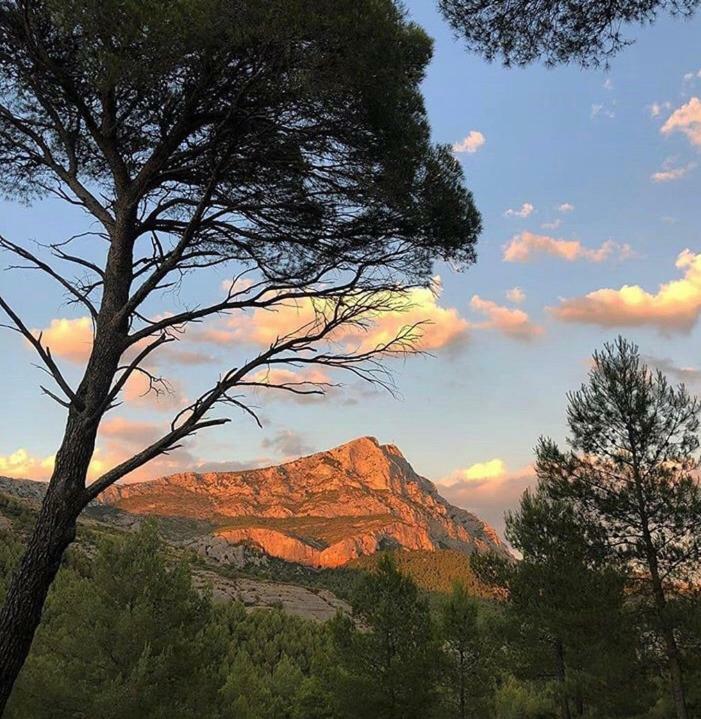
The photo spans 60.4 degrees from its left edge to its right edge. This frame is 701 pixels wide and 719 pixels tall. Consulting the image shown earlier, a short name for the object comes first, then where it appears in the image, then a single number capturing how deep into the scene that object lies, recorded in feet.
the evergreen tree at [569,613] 44.09
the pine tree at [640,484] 42.27
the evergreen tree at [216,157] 17.22
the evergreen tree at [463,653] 63.72
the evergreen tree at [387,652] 55.21
